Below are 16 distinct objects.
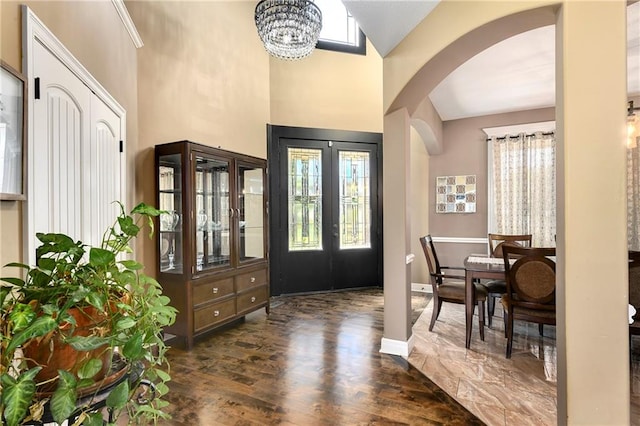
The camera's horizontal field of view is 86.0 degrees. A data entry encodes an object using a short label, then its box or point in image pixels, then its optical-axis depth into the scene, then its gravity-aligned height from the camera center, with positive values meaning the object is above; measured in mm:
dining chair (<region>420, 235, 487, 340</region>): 3480 -827
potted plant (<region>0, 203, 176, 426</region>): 809 -317
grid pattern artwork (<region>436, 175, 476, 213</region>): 5414 +292
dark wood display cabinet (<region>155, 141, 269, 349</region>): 3277 -240
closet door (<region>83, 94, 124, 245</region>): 2179 +298
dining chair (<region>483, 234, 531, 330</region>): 3658 -528
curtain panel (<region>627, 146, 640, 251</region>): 4242 +209
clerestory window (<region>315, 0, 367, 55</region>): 5541 +2979
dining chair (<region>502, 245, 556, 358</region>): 2771 -630
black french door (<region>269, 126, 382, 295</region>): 5305 +47
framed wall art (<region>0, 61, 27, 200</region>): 1267 +320
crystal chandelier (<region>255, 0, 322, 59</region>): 3424 +1928
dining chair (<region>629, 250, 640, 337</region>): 2646 -593
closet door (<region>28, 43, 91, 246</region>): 1567 +353
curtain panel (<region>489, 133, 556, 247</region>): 4750 +369
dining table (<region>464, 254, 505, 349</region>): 3228 -622
